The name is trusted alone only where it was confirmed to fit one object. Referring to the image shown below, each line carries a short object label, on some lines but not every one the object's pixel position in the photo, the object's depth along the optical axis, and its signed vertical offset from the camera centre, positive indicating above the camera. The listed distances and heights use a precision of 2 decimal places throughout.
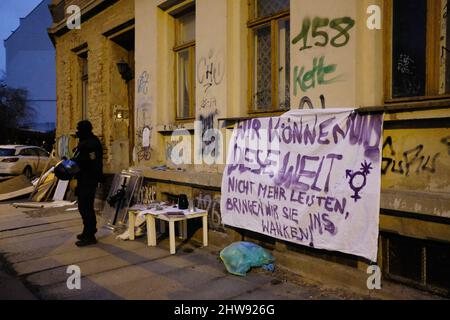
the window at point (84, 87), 11.98 +1.59
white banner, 3.92 -0.45
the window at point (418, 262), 3.70 -1.18
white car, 16.03 -0.79
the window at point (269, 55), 5.44 +1.19
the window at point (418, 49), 3.77 +0.86
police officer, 6.18 -0.55
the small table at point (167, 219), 5.57 -1.17
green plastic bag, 4.71 -1.41
